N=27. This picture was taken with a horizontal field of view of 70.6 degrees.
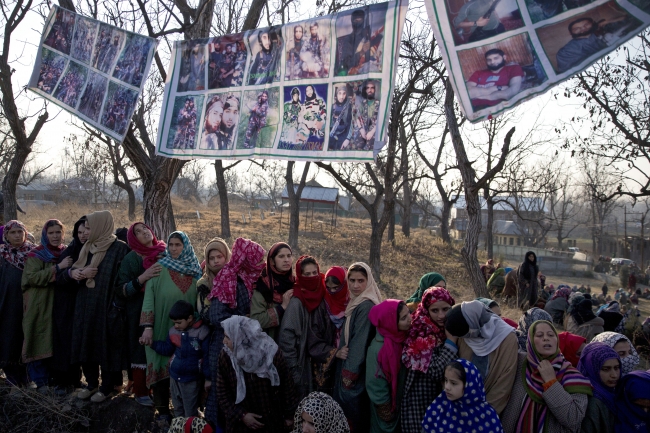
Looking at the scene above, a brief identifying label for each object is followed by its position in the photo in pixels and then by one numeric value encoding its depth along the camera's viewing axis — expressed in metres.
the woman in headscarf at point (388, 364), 2.93
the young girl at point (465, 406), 2.44
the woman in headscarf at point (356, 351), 3.08
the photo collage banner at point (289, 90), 2.92
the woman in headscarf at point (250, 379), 2.94
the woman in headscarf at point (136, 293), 3.84
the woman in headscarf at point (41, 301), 3.97
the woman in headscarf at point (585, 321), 4.53
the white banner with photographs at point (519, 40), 2.17
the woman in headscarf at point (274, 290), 3.29
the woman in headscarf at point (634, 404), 2.40
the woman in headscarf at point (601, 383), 2.50
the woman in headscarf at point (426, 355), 2.79
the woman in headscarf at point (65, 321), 4.06
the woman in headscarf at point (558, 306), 7.35
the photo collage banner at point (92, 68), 4.23
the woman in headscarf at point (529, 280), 8.64
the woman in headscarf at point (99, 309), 3.86
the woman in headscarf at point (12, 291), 4.14
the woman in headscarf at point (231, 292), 3.25
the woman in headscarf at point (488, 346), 2.70
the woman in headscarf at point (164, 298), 3.63
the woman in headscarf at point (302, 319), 3.20
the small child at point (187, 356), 3.37
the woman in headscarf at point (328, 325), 3.25
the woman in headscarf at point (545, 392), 2.46
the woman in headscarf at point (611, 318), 4.72
